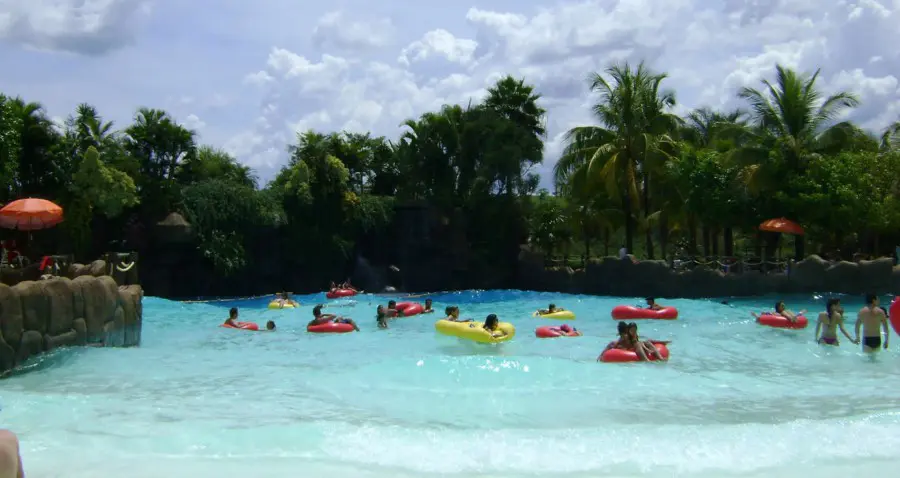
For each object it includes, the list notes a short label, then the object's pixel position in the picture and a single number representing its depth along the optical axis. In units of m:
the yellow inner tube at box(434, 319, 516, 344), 13.84
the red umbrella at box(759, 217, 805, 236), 22.98
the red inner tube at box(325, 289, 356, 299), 25.75
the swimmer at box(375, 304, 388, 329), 17.80
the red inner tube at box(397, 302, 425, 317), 19.28
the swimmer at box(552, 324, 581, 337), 15.48
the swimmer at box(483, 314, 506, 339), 13.84
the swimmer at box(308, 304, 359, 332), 17.05
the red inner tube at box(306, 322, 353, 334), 16.75
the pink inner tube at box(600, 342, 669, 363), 11.69
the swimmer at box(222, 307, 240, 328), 17.43
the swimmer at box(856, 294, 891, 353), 11.96
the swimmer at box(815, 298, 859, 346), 12.95
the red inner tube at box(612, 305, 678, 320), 18.23
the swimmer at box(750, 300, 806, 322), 16.12
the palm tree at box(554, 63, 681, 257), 27.66
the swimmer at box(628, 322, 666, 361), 11.85
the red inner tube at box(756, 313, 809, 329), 15.93
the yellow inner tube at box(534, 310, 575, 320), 18.73
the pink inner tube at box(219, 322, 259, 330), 17.39
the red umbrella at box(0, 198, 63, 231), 17.12
